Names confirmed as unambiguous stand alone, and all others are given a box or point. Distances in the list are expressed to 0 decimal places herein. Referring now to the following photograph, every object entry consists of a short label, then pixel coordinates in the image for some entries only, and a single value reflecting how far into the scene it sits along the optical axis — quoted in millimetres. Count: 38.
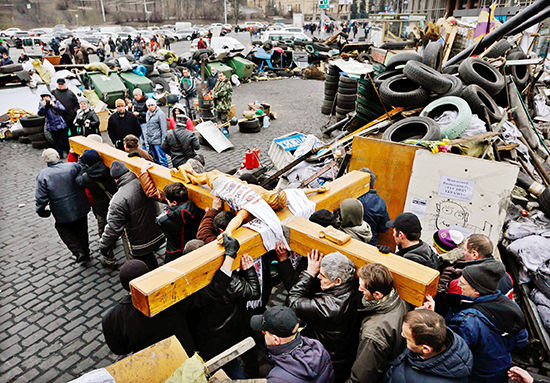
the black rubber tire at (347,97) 10156
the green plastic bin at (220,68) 15219
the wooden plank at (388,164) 4461
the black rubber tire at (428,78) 6098
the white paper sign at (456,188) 4086
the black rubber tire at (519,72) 8763
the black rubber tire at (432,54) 7750
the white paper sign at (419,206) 4402
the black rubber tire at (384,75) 7600
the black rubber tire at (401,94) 6352
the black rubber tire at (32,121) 9531
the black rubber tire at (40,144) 9625
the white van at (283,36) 24172
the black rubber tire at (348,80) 10047
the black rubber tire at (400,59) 7934
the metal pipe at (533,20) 9330
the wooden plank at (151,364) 1987
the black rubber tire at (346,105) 10320
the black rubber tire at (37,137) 9656
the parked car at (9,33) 34156
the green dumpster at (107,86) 11602
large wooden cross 1904
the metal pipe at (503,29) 9273
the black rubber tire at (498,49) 9027
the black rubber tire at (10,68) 11719
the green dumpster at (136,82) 12430
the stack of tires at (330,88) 11281
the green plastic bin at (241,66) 17250
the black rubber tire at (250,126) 10656
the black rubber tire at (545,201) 4488
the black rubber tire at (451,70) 8336
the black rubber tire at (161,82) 13887
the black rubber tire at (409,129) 5332
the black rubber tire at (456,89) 6105
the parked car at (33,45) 27386
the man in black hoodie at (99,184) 4167
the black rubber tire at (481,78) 6848
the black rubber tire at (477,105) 5957
